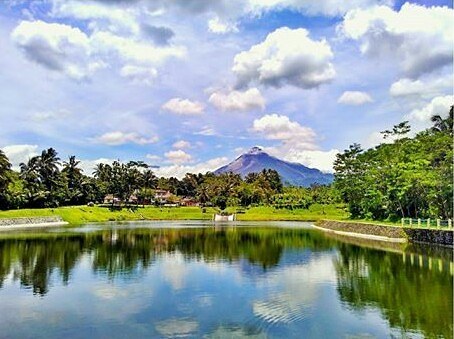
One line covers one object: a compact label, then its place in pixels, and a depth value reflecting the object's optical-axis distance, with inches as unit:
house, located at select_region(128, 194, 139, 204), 4881.4
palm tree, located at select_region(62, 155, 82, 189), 4124.0
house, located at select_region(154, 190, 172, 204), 5002.5
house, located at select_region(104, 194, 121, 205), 4675.0
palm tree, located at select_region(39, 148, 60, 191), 3597.4
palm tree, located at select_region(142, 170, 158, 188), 4860.7
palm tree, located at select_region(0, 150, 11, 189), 2844.5
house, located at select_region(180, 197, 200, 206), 5211.6
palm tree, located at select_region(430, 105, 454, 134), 2559.1
